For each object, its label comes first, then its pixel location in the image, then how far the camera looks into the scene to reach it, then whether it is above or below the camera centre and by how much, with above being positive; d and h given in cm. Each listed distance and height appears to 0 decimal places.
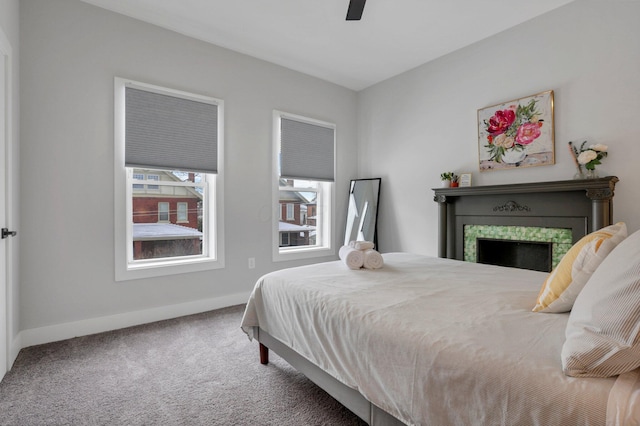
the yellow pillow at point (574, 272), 125 -25
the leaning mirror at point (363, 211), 434 +0
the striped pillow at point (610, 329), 79 -31
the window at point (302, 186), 389 +33
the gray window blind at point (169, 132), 288 +76
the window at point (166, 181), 285 +30
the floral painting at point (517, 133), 290 +75
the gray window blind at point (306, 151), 393 +78
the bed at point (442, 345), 82 -45
